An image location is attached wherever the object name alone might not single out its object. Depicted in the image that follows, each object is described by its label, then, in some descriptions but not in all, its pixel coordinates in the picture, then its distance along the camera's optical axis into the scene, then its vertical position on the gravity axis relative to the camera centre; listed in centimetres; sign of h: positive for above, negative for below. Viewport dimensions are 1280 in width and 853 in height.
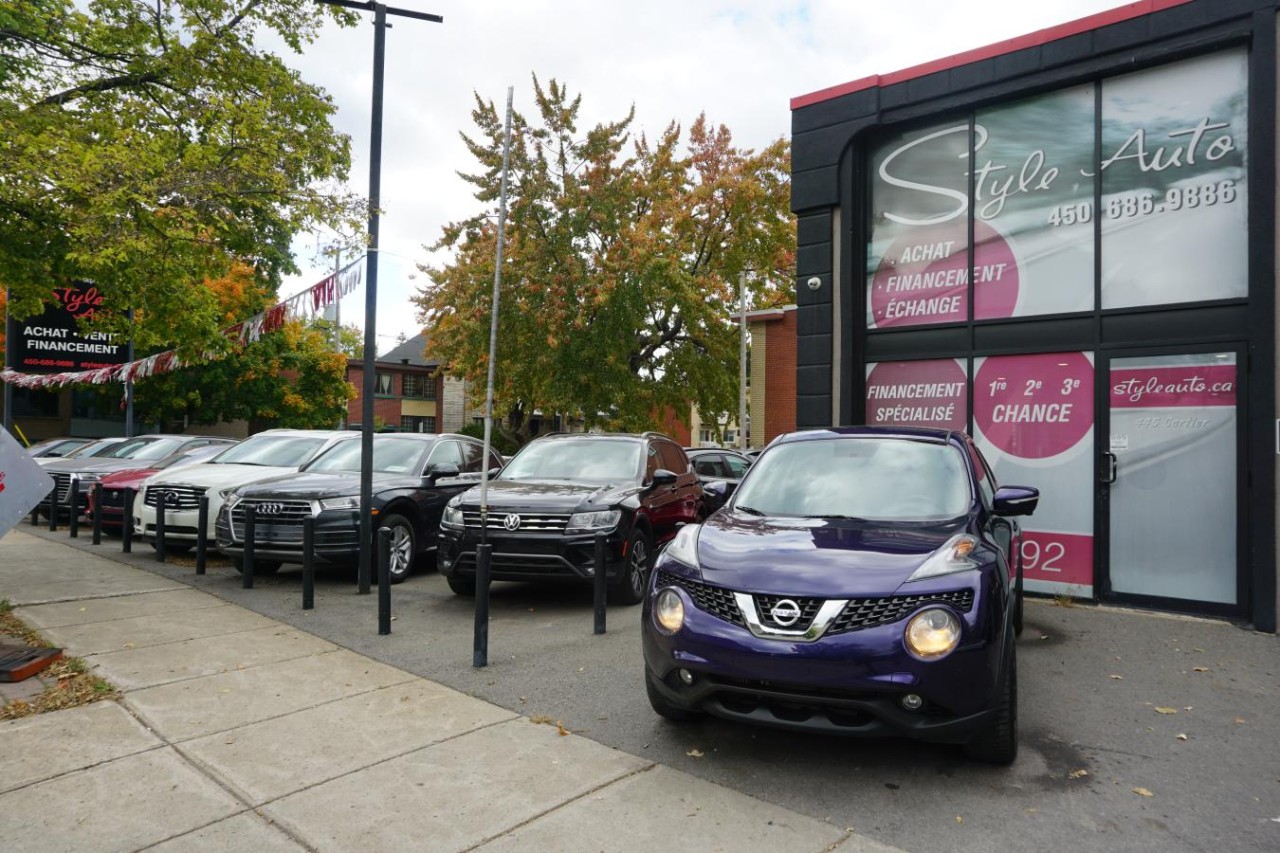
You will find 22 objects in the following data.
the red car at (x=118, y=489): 1190 -76
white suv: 1030 -49
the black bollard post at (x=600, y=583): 668 -113
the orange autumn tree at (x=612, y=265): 2080 +473
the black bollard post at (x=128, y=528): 1107 -124
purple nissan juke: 349 -80
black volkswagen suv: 732 -68
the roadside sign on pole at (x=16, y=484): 554 -33
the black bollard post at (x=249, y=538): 840 -102
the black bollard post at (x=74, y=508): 1259 -111
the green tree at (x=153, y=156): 816 +303
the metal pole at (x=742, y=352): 2291 +271
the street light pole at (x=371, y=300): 799 +147
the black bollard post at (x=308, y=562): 750 -112
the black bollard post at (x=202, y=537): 936 -113
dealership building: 726 +179
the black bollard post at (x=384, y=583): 626 -113
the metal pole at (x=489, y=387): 592 +40
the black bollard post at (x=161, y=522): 1008 -104
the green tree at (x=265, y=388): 2920 +195
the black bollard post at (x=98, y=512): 1188 -110
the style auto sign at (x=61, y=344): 2117 +247
